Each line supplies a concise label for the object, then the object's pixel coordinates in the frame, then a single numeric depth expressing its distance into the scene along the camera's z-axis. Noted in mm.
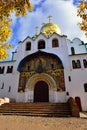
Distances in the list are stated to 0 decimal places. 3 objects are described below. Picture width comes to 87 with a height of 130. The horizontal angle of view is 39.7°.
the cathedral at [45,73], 15073
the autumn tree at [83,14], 6478
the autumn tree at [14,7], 5055
